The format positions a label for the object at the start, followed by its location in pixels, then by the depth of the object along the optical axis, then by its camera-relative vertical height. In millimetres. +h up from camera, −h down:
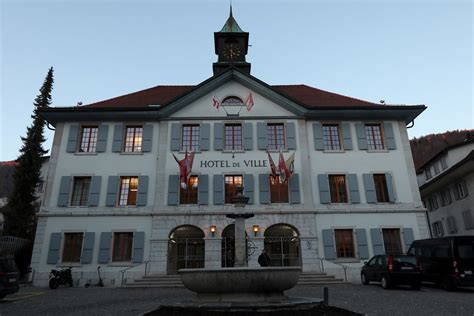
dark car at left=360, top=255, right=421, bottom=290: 12711 -515
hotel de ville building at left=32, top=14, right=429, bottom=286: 17000 +4061
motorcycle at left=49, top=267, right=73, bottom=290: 15086 -715
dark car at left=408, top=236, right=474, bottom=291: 12484 -199
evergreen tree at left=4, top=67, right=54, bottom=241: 24578 +5937
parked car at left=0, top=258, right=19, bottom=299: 10219 -453
